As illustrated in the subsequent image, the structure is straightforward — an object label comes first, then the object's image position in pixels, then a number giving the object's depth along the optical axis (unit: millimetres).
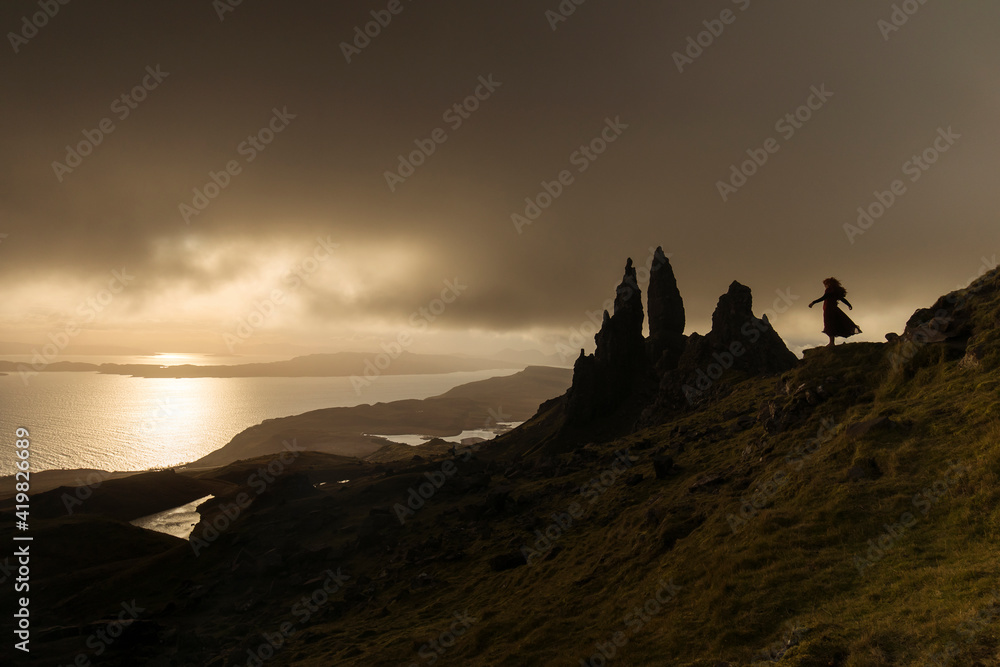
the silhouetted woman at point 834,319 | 29297
